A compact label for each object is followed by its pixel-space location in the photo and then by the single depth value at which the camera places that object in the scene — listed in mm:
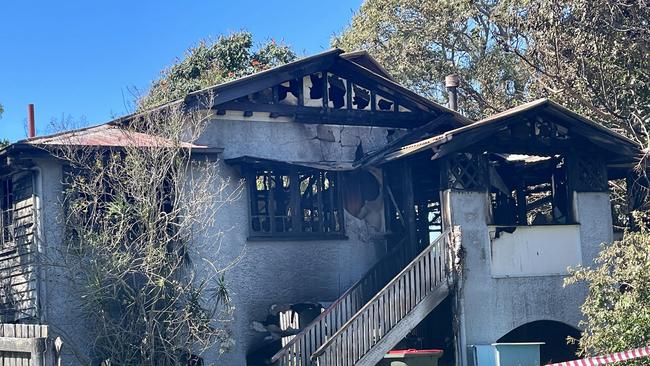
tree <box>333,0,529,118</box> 32250
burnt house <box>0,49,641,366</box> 16859
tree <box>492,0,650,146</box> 22750
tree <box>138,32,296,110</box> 35719
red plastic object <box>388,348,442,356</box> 16406
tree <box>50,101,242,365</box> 15516
